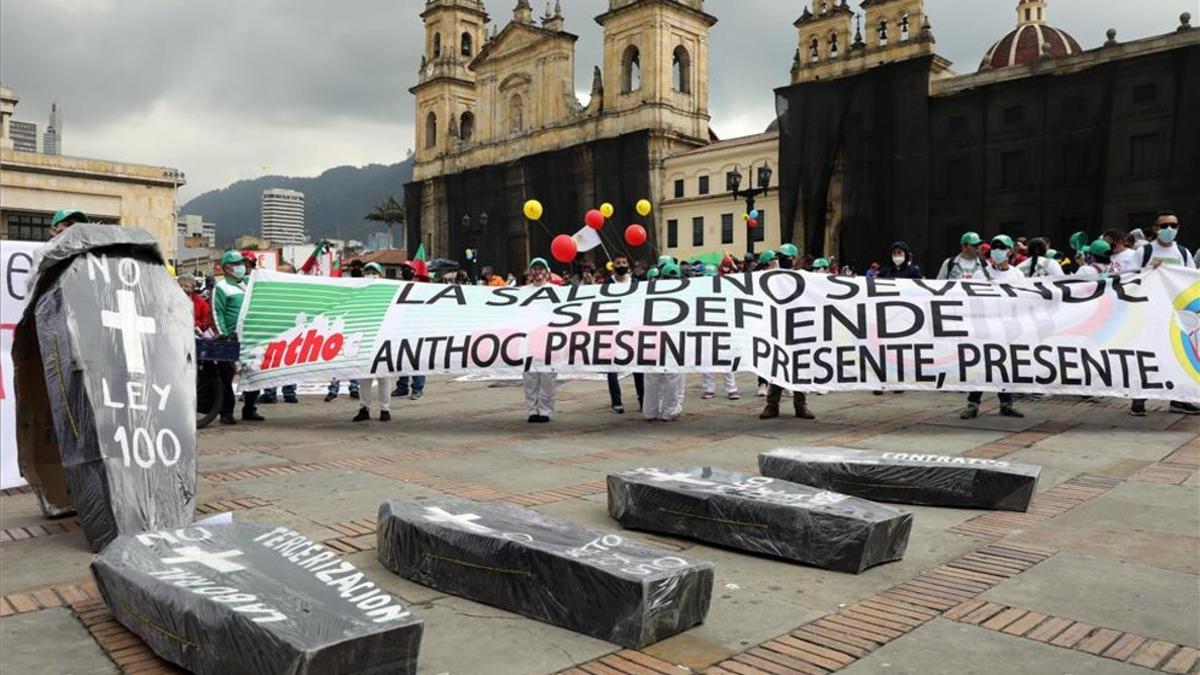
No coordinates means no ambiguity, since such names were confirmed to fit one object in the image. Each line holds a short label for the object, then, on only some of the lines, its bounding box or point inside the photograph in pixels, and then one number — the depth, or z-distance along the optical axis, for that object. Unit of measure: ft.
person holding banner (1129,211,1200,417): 30.71
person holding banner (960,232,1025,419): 30.40
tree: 332.49
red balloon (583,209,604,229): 70.36
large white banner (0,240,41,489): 19.93
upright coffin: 14.33
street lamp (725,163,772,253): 93.98
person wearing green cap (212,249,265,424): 31.60
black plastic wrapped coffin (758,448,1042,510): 17.06
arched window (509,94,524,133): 208.05
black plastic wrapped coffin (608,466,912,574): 13.38
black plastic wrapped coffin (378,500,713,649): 10.51
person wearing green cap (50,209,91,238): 21.36
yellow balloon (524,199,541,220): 76.22
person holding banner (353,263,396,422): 31.71
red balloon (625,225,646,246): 68.80
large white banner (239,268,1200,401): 28.40
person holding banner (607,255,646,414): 31.86
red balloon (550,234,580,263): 58.49
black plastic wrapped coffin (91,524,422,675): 8.54
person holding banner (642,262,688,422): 31.19
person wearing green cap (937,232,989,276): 33.01
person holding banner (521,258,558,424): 31.12
